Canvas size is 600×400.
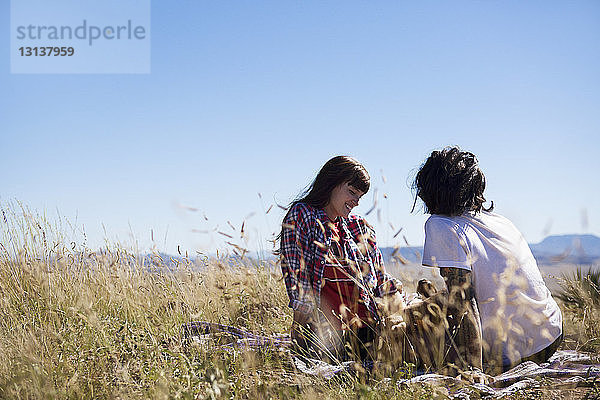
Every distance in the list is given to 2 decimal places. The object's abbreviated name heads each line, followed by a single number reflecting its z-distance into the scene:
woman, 3.25
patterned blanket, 2.74
